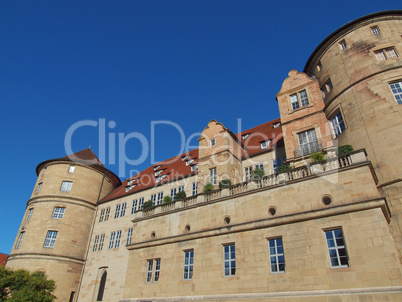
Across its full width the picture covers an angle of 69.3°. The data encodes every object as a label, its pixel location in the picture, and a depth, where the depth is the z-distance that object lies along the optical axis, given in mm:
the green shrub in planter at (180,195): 22922
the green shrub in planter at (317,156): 17484
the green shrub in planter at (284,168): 18433
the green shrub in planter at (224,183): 21195
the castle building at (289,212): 13969
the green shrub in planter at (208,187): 21750
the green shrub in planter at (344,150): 16203
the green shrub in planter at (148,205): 24344
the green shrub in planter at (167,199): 23561
